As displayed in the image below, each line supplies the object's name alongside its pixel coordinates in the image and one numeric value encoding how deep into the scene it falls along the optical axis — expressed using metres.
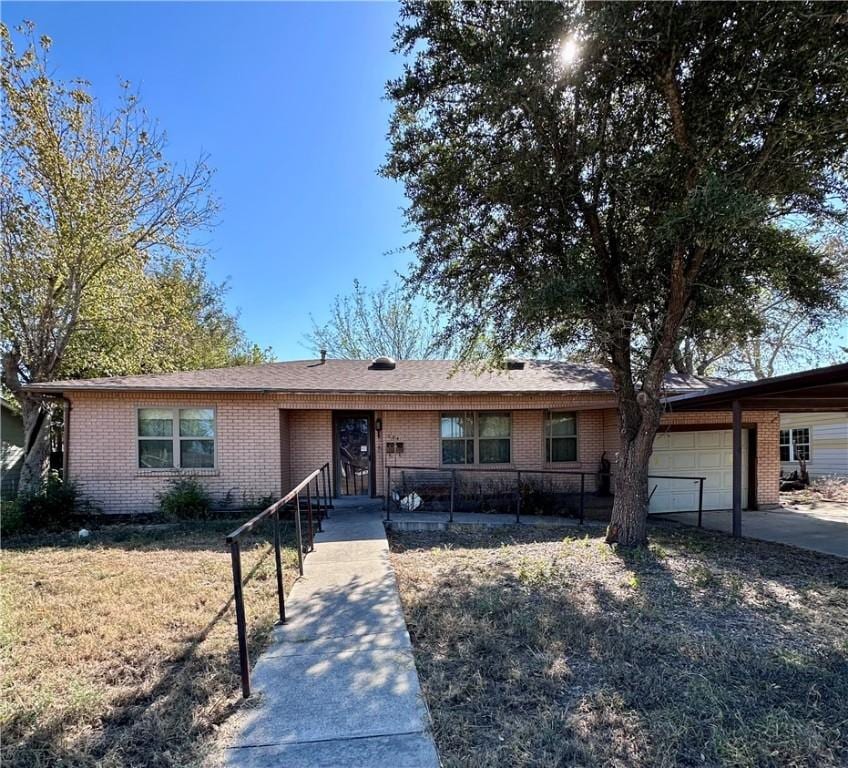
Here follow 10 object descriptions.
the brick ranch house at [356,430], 9.71
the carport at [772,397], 6.13
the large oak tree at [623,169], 5.17
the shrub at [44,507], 8.60
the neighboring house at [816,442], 17.09
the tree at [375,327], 24.66
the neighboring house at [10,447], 15.59
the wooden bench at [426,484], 10.60
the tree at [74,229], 9.91
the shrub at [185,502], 9.27
